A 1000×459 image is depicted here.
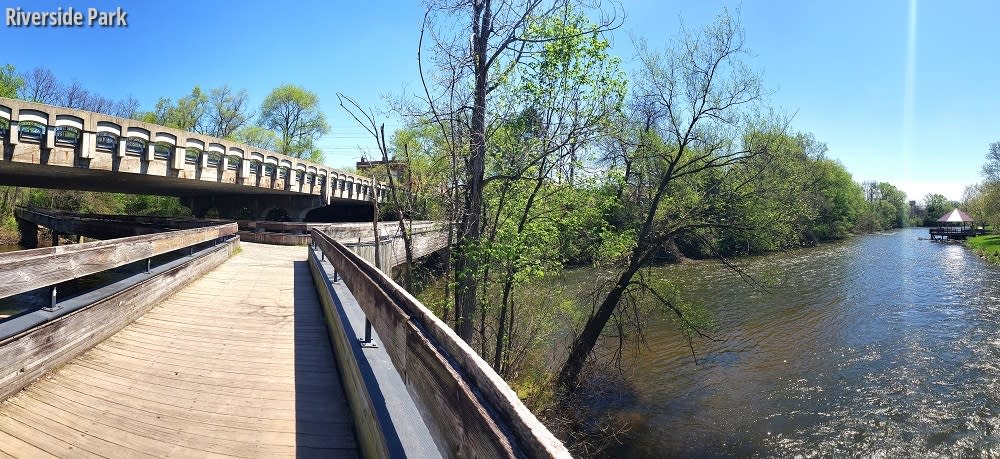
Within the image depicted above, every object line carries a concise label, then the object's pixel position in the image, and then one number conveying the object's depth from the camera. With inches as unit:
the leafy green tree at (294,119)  2151.8
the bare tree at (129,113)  1997.7
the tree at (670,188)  451.8
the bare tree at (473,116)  359.9
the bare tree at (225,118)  2066.9
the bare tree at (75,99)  1908.2
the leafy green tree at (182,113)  1935.3
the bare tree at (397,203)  369.4
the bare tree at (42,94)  1800.8
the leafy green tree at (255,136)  2042.3
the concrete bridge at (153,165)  482.6
